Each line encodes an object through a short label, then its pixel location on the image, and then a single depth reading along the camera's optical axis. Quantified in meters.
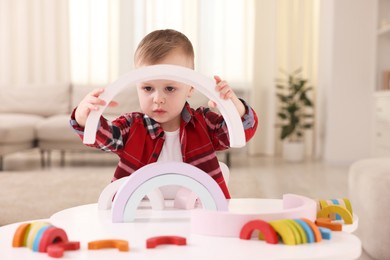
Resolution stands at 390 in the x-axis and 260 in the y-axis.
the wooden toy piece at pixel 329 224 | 1.99
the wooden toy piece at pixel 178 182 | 2.03
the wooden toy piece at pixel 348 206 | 2.18
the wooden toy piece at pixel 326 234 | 1.91
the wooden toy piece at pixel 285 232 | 1.85
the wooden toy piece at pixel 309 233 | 1.87
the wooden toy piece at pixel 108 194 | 2.21
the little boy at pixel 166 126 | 2.38
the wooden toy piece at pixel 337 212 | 2.10
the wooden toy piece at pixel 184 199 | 2.22
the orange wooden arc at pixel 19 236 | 1.85
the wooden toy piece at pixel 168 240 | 1.84
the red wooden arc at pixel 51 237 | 1.81
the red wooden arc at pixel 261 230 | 1.86
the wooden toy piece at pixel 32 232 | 1.83
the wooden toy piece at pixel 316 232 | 1.88
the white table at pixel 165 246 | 1.79
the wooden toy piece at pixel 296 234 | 1.86
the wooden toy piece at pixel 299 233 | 1.86
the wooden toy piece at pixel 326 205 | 2.12
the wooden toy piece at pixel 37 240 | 1.82
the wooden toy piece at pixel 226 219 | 1.91
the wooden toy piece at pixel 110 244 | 1.81
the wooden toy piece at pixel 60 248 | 1.77
